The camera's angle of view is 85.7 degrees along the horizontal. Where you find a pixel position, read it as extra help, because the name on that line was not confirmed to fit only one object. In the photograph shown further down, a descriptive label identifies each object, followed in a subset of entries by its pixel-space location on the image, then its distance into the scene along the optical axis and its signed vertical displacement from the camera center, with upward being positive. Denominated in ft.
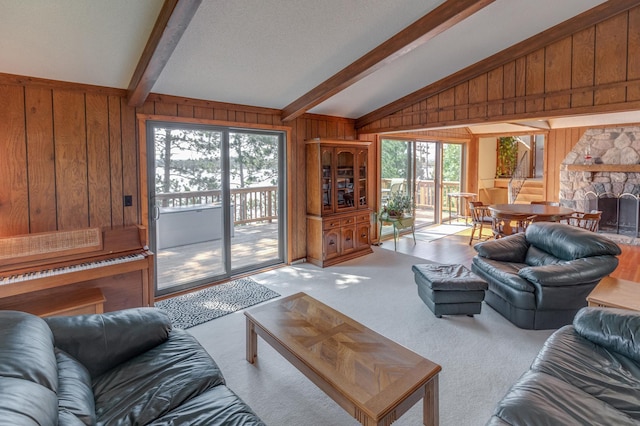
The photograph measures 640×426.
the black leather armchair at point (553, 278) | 9.96 -2.69
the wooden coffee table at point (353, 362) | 5.29 -3.06
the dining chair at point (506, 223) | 17.76 -1.87
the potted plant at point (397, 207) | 19.58 -0.96
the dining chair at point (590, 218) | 17.43 -1.45
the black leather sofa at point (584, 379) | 4.87 -3.12
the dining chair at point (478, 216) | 20.97 -1.64
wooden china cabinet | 16.63 -0.47
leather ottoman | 10.73 -3.23
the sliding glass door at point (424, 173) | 22.93 +1.24
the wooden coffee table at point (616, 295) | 7.98 -2.60
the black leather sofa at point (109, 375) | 4.21 -2.86
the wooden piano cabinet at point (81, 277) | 8.64 -2.27
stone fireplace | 21.74 +0.71
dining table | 17.44 -1.12
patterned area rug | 11.18 -3.97
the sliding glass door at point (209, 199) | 12.91 -0.36
